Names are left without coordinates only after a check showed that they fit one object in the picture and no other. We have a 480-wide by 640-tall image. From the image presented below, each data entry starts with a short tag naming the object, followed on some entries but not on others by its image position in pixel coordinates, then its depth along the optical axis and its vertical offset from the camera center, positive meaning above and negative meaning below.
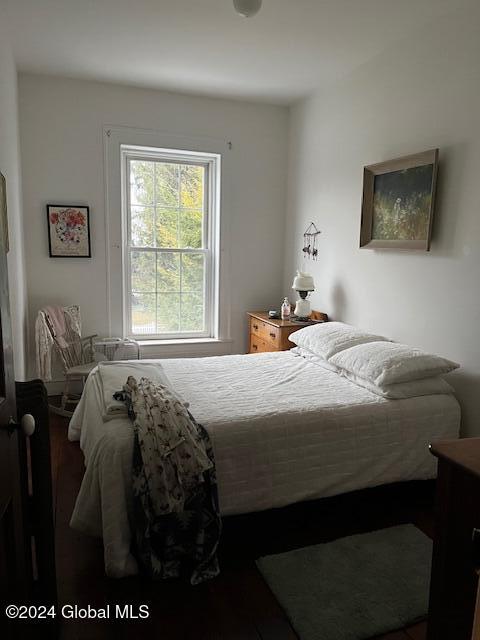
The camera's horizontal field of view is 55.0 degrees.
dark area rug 1.74 -1.37
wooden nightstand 3.87 -0.70
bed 1.92 -0.91
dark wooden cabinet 1.19 -0.76
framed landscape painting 2.84 +0.35
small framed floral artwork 3.96 +0.14
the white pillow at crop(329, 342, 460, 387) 2.56 -0.62
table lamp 4.02 -0.32
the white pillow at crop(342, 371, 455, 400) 2.53 -0.74
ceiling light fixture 2.21 +1.18
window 4.30 +0.07
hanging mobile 4.23 +0.11
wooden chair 3.71 -0.91
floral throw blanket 1.86 -1.00
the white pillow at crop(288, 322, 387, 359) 3.12 -0.59
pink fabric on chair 3.75 -0.61
